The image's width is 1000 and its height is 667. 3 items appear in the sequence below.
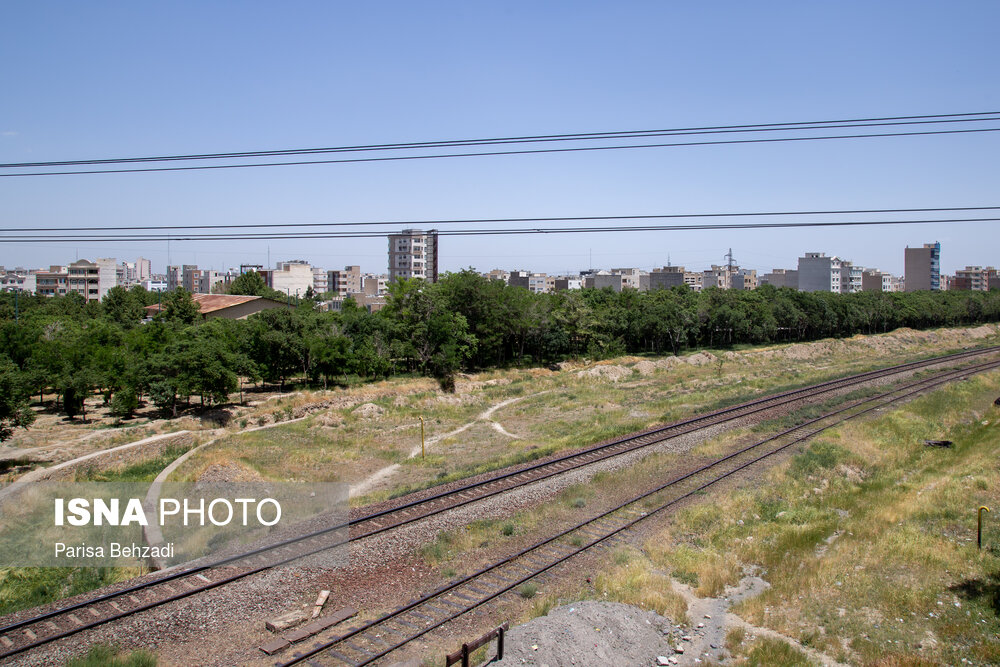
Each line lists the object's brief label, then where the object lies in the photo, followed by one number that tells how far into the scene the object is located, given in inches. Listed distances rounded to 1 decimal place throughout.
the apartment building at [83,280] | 4596.5
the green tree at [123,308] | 2731.3
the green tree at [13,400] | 902.4
